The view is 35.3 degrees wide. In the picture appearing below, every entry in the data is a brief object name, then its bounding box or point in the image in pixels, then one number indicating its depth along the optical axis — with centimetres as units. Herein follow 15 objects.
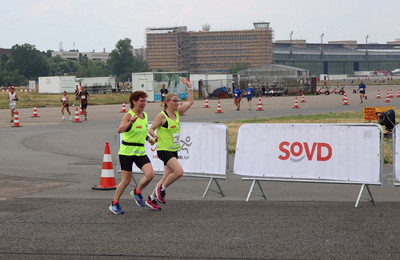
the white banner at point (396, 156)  993
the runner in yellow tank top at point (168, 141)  974
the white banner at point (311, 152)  998
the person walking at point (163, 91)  3947
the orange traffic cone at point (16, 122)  2947
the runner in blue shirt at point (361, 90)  4636
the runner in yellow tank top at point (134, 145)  935
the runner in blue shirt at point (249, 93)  3973
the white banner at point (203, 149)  1113
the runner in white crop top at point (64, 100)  3386
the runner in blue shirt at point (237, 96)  3866
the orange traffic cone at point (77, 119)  3146
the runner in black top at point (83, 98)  3272
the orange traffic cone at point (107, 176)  1174
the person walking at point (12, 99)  3146
